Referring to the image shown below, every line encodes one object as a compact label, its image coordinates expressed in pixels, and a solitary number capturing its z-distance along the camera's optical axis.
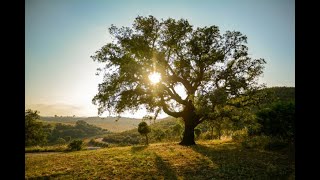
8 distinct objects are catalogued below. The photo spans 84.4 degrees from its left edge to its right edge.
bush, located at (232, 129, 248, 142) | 21.63
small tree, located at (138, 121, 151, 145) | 24.11
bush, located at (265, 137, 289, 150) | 15.32
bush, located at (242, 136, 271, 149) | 16.43
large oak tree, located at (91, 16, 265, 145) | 18.47
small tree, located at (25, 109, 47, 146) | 30.88
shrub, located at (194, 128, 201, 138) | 28.11
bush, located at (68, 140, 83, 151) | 21.54
